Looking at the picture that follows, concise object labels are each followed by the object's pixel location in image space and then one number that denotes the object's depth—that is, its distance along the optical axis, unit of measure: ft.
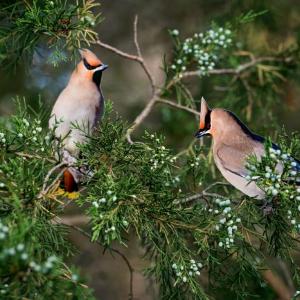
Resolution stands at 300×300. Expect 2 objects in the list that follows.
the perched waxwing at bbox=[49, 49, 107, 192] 24.21
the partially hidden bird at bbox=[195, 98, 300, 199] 22.36
